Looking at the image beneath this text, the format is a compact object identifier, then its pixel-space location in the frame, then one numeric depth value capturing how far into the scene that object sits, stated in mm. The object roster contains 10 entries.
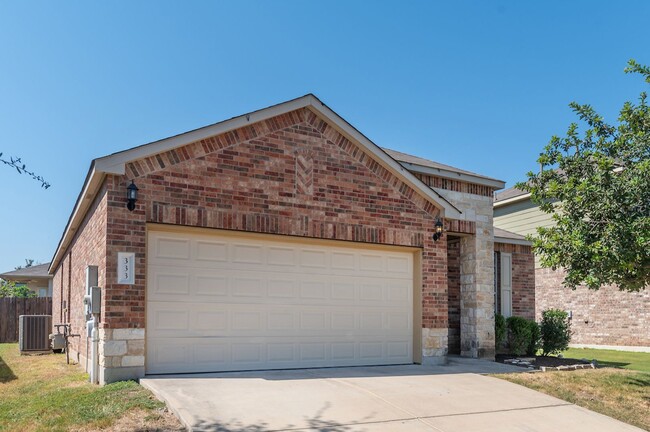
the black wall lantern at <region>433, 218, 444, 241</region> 12438
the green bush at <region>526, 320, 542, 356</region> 15503
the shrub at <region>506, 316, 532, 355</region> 15258
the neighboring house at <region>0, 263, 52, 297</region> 27938
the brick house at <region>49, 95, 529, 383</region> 9430
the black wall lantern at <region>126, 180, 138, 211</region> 9219
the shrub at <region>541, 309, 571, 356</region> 15750
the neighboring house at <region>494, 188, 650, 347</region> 21625
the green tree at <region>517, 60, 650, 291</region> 9328
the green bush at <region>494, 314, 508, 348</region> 14930
